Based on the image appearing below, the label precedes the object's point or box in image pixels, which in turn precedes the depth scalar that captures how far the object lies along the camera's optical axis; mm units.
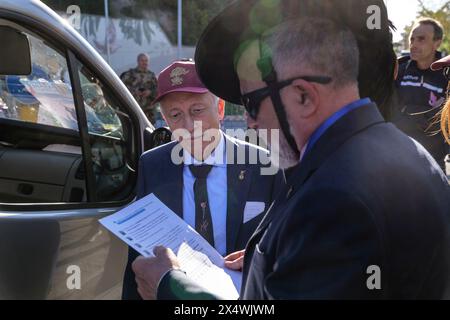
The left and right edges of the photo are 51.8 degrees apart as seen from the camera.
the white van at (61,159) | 1937
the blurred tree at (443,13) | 17250
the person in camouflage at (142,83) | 8469
